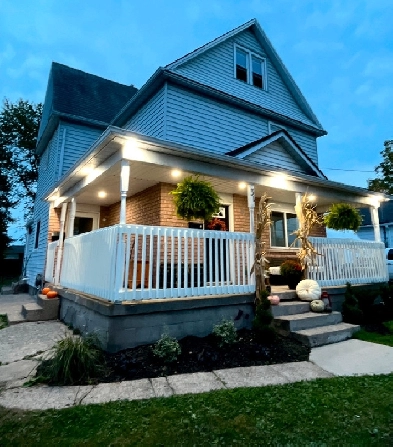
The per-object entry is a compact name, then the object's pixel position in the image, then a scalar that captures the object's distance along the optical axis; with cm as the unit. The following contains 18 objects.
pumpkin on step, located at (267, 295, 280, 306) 557
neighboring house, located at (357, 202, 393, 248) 2027
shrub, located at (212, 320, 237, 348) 452
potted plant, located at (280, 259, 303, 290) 666
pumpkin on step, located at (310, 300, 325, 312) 571
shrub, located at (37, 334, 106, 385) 334
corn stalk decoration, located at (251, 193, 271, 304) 552
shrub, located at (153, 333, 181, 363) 391
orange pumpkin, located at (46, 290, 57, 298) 696
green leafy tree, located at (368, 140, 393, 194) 2195
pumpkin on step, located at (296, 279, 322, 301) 600
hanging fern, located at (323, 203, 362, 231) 766
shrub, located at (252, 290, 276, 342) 462
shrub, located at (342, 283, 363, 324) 601
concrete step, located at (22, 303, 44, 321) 650
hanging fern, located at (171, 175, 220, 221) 530
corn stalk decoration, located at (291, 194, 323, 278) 656
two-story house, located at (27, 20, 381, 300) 495
